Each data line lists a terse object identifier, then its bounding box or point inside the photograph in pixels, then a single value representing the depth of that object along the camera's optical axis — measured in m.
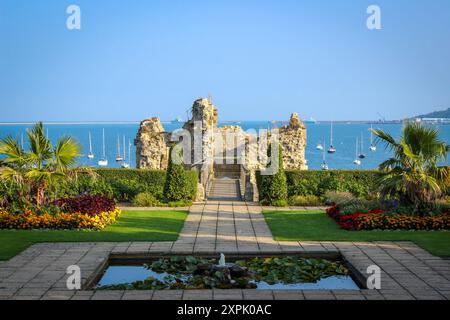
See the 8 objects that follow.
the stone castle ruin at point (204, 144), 31.22
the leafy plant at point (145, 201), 20.41
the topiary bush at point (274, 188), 20.67
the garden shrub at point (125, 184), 21.17
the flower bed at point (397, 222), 15.34
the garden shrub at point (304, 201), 20.73
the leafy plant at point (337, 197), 19.31
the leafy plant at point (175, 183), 20.81
